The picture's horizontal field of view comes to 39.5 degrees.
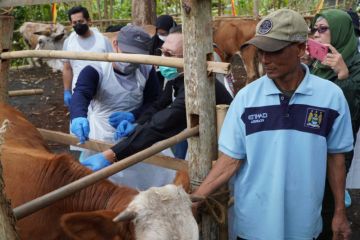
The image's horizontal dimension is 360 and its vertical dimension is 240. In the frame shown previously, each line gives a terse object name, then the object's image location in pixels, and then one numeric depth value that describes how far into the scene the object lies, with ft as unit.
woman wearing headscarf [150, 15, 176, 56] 22.59
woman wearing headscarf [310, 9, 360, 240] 9.95
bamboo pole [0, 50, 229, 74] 8.79
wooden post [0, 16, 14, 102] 13.65
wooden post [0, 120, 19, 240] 4.62
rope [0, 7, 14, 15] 13.92
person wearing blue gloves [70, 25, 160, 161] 12.00
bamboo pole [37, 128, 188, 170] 10.59
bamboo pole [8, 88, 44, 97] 16.53
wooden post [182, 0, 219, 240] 8.80
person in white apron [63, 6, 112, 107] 20.22
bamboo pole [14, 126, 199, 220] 6.75
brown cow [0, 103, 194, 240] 8.57
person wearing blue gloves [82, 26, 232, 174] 10.12
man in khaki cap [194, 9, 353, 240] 7.91
